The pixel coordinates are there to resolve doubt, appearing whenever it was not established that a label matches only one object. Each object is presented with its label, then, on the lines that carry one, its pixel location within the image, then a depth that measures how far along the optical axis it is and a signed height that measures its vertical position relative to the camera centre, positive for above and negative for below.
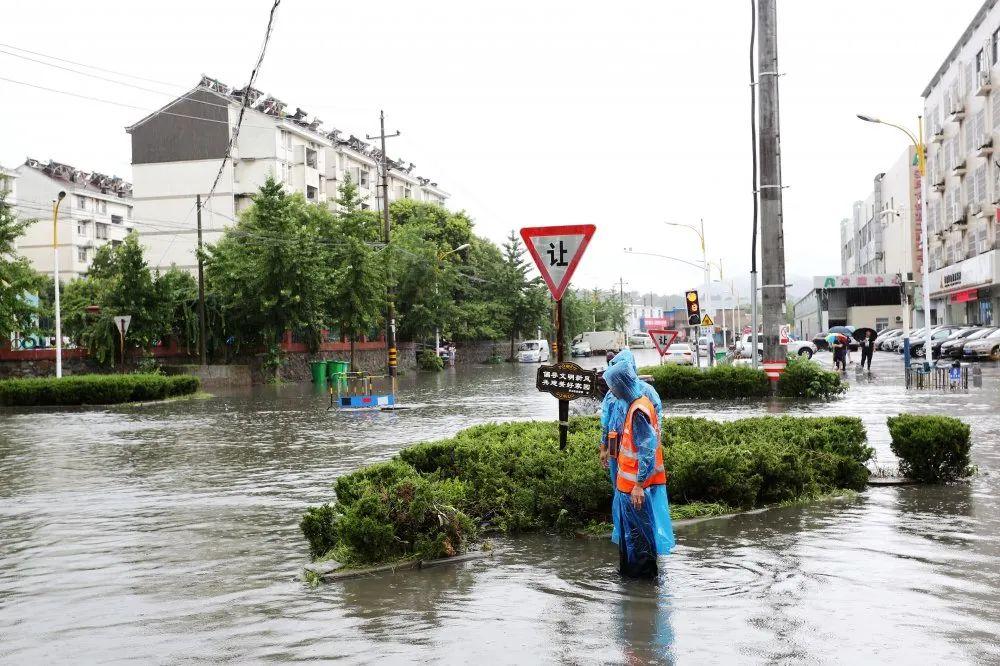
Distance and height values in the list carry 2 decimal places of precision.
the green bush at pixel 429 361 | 57.25 -0.76
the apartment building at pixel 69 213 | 76.69 +11.28
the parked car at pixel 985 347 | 40.56 -0.42
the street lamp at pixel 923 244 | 28.02 +2.87
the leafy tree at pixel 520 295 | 70.06 +3.59
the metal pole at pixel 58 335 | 32.94 +0.69
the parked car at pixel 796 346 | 48.81 -0.29
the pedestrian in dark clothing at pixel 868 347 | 36.09 -0.30
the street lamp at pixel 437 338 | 59.72 +0.59
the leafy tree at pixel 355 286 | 43.53 +2.79
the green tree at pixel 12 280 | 32.72 +2.53
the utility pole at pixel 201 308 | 39.19 +1.76
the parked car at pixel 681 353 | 50.76 -0.59
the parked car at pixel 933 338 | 46.70 -0.02
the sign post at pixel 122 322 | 34.38 +1.11
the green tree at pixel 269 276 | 40.28 +3.09
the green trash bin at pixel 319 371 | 41.78 -0.88
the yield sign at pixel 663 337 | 25.59 +0.16
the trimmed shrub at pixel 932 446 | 10.09 -1.10
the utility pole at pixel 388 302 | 46.03 +2.23
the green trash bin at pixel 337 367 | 39.75 -0.71
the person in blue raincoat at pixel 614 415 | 6.82 -0.50
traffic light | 33.09 +1.18
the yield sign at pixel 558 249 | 8.82 +0.86
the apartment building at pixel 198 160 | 65.25 +12.89
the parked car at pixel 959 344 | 42.56 -0.30
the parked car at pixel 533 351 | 69.88 -0.40
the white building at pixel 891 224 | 78.81 +11.11
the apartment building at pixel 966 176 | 53.91 +9.95
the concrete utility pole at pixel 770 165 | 20.17 +3.60
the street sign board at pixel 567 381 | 8.22 -0.30
